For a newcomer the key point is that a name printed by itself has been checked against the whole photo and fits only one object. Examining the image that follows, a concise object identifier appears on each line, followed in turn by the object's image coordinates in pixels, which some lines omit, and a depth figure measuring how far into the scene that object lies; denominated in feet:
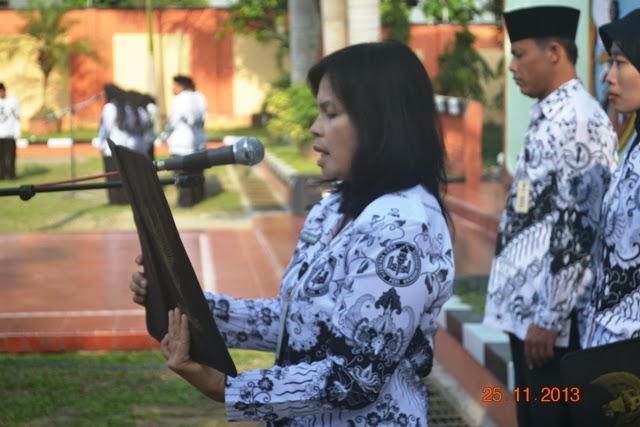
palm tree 109.29
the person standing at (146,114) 48.47
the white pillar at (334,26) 52.42
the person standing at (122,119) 47.55
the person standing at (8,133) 61.52
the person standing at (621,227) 9.64
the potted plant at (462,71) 92.07
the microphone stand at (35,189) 9.53
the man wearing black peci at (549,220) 12.15
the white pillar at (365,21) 42.88
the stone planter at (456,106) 53.78
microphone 8.69
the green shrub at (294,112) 56.34
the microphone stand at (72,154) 52.67
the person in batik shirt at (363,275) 7.61
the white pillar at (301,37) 65.77
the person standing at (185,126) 48.83
